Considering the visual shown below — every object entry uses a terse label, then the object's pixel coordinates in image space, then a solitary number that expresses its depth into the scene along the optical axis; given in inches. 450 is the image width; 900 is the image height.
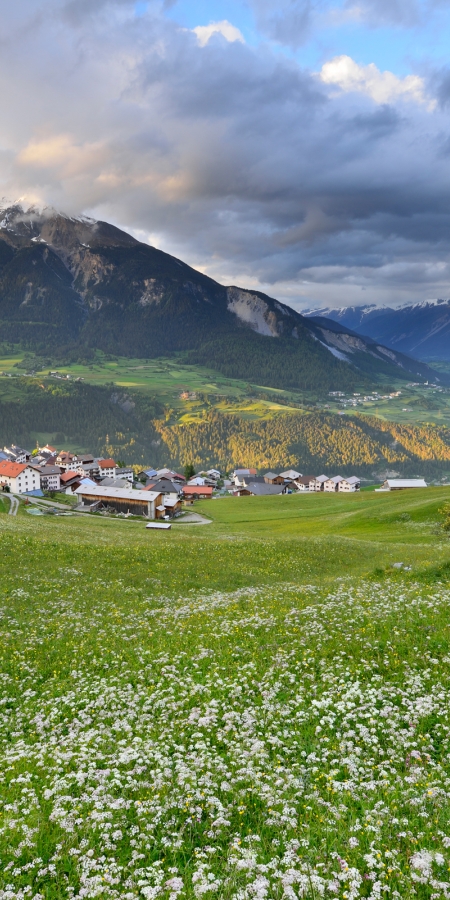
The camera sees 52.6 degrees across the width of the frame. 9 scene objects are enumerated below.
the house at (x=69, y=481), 7066.9
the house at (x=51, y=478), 6884.8
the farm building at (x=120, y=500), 4864.7
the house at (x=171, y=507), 4756.2
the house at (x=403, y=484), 6638.8
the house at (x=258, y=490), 7386.8
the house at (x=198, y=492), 6378.0
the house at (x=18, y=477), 5969.5
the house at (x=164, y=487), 5994.1
